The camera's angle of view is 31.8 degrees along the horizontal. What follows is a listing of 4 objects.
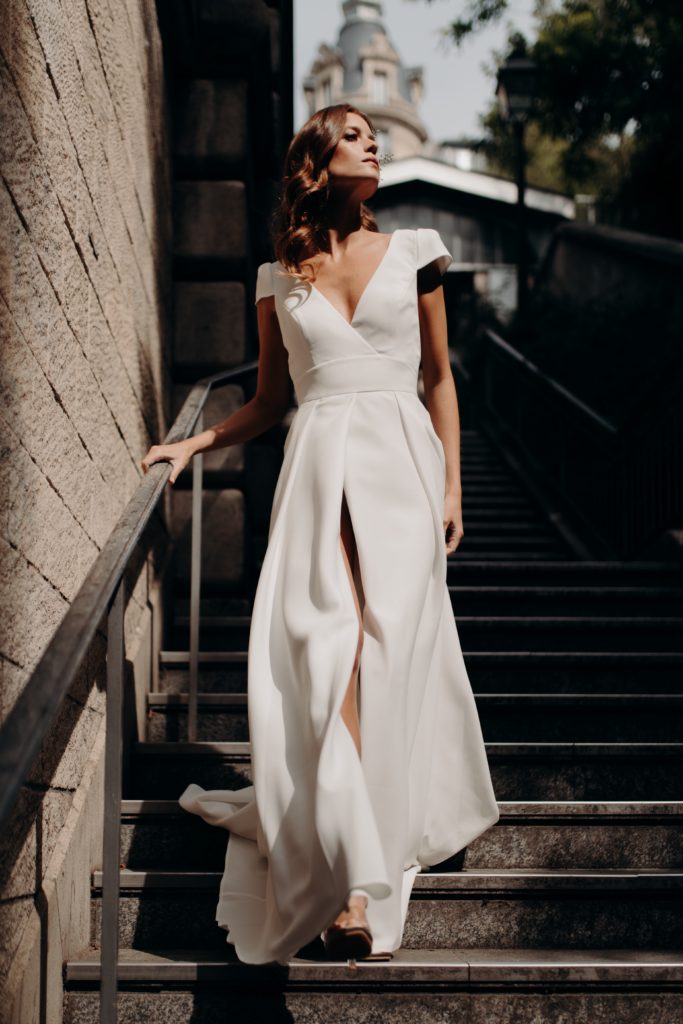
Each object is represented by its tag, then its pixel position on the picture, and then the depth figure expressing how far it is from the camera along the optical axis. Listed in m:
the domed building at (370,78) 65.19
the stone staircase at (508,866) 2.52
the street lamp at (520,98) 10.81
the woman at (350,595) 2.29
